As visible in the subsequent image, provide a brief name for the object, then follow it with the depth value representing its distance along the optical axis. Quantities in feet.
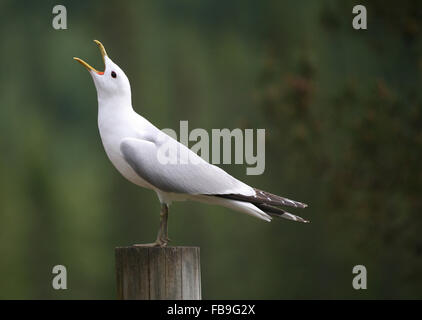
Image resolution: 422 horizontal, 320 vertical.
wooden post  15.14
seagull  16.63
